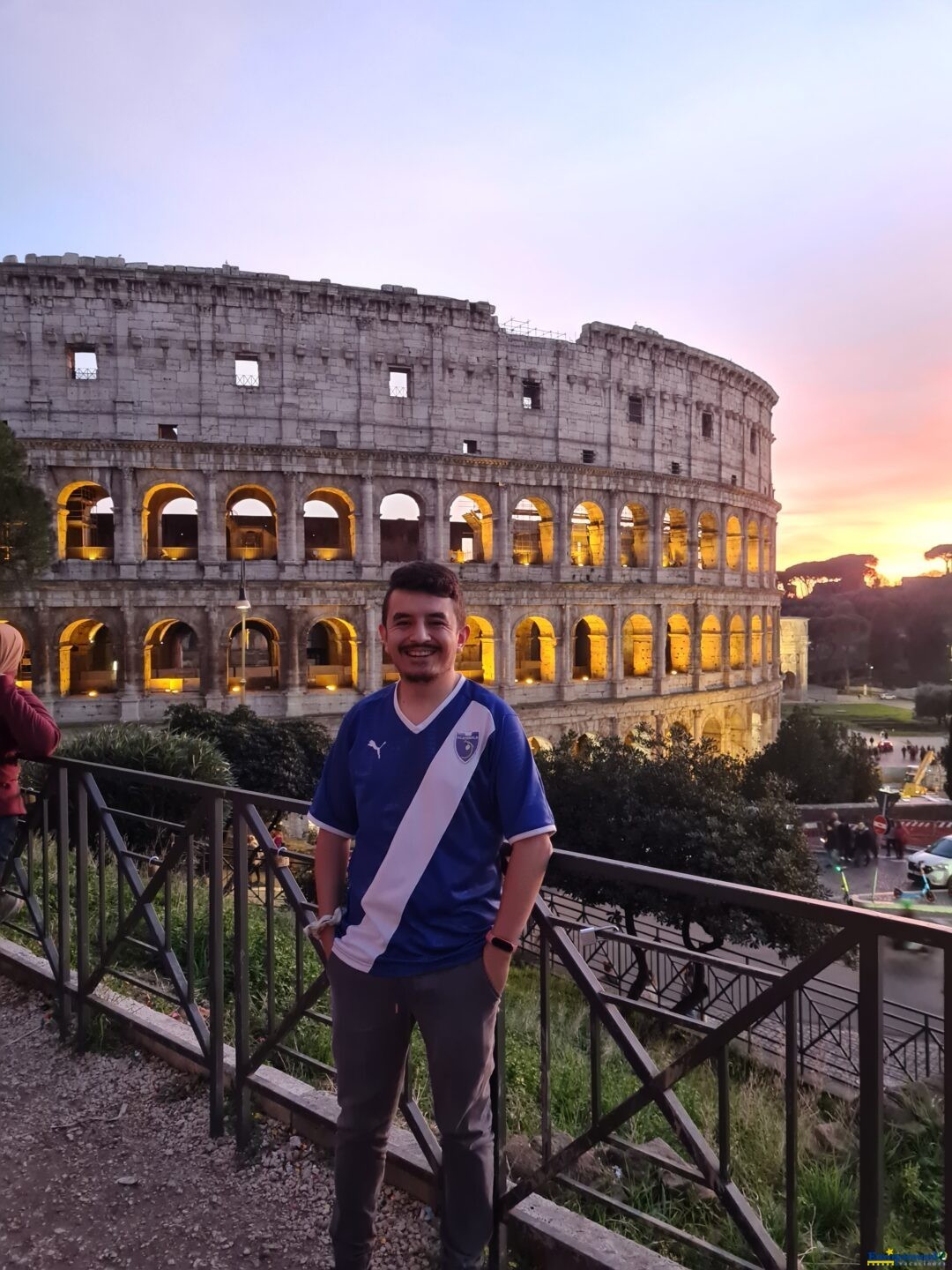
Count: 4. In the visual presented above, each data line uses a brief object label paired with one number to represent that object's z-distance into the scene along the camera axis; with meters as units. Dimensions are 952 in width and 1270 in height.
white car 17.80
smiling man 2.27
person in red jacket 3.82
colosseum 22.97
